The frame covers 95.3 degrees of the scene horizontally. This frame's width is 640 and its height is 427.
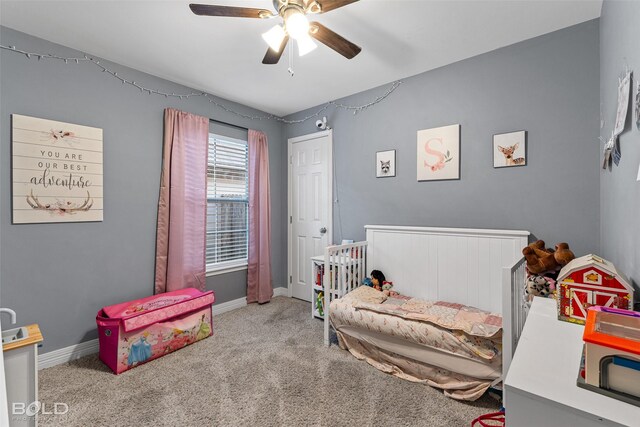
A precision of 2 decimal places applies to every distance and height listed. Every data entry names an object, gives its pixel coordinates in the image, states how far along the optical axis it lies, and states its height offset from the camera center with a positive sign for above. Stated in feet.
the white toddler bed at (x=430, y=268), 6.66 -1.59
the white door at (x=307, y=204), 11.44 +0.38
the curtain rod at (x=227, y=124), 10.59 +3.38
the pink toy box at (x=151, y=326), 6.87 -2.89
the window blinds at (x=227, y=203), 10.75 +0.40
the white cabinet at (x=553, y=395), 1.96 -1.34
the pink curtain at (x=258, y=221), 11.64 -0.30
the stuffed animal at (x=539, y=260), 5.63 -0.92
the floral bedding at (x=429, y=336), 5.75 -2.69
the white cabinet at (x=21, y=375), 4.10 -2.33
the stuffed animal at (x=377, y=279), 9.11 -2.09
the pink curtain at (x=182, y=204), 9.13 +0.31
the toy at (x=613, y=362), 2.05 -1.10
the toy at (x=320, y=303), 10.05 -3.12
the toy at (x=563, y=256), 5.45 -0.82
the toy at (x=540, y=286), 5.24 -1.35
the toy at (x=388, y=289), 8.77 -2.36
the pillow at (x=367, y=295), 8.02 -2.32
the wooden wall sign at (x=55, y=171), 6.74 +1.06
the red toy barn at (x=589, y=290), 3.44 -0.95
